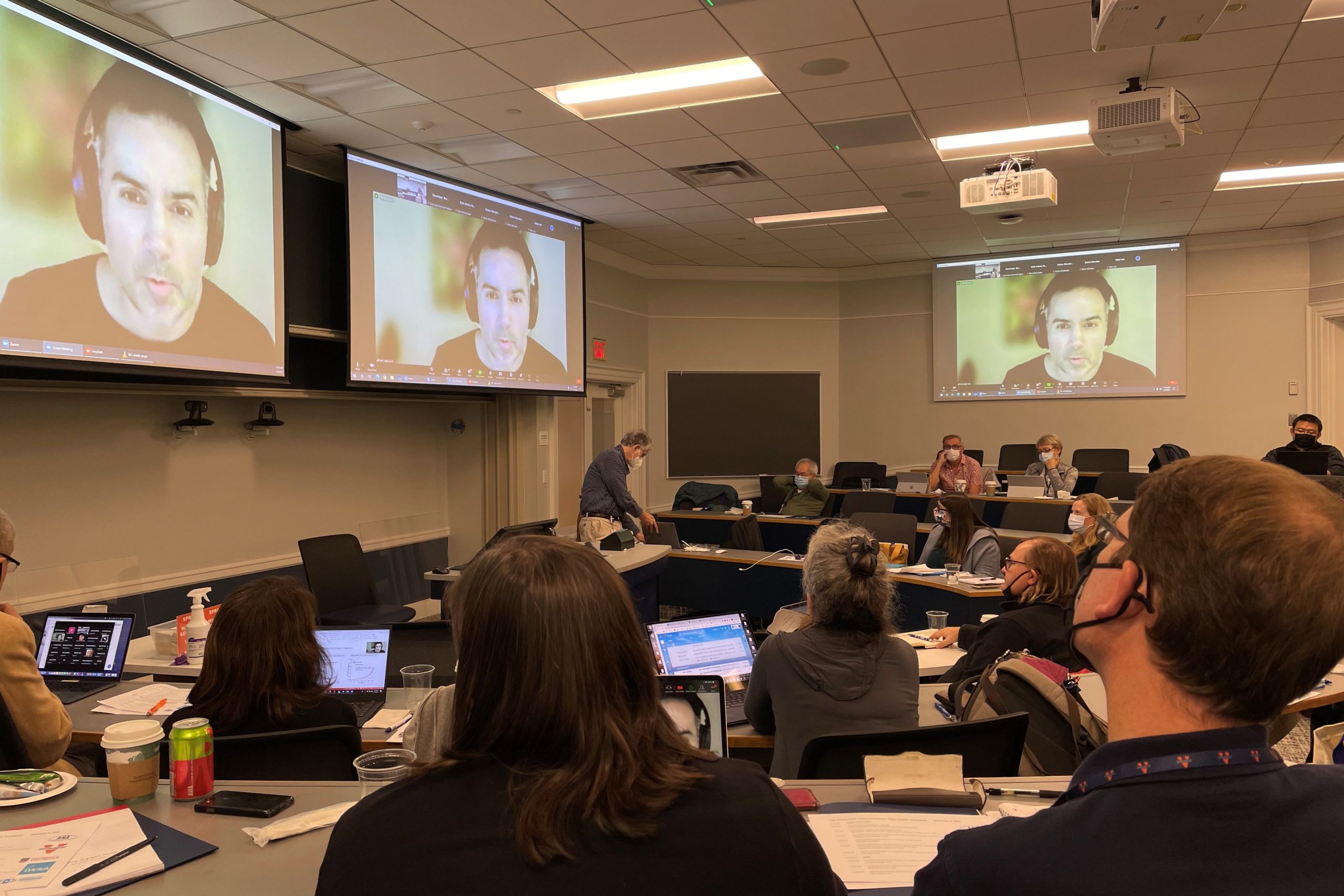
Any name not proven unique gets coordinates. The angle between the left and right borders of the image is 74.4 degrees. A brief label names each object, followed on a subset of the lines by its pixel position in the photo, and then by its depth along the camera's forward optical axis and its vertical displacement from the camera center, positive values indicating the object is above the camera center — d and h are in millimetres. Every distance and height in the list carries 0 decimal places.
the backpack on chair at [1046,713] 1979 -660
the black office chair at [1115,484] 7699 -525
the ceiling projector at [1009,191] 5496 +1482
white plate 1696 -705
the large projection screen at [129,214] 3699 +1055
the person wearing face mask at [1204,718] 785 -291
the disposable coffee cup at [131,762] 1687 -631
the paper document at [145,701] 2705 -845
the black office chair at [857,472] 9375 -495
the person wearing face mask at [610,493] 6672 -491
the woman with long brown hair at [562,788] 965 -411
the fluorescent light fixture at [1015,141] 5645 +1867
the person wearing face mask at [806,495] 8289 -643
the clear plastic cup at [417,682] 2652 -768
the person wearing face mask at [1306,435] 6867 -95
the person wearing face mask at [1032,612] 2783 -606
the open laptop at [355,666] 2828 -756
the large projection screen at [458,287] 5785 +1059
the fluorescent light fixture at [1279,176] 6676 +1902
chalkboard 10156 +56
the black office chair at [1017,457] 9352 -333
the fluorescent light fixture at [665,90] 4715 +1889
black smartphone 1645 -702
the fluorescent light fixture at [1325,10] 3951 +1860
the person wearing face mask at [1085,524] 3842 -487
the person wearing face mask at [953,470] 8078 -411
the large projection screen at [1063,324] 9070 +1076
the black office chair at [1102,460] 8938 -367
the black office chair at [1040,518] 6352 -675
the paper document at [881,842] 1439 -724
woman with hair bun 2279 -632
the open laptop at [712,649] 2828 -725
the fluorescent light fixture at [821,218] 7707 +1857
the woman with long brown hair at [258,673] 2117 -585
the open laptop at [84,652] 3018 -750
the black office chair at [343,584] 4965 -885
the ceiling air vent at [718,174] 6270 +1840
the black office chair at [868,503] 7192 -625
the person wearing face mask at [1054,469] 7660 -385
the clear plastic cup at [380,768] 1646 -631
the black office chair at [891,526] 5938 -677
